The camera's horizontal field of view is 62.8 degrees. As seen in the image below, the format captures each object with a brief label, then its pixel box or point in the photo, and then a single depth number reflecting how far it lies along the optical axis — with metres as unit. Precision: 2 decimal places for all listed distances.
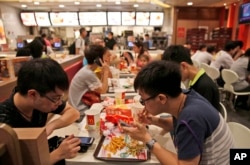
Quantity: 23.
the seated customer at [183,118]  0.95
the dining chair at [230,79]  3.61
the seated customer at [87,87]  2.42
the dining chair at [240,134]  1.31
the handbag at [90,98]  2.44
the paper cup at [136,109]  1.54
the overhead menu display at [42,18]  8.94
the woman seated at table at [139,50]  4.13
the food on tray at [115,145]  1.26
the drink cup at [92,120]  1.43
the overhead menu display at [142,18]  9.14
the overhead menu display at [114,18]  8.88
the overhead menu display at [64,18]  8.75
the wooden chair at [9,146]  0.50
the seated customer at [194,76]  1.67
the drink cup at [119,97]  1.91
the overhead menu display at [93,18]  8.77
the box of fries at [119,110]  1.56
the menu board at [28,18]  9.22
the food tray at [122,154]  1.17
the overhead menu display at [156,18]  9.23
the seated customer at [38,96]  1.05
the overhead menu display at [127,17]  8.98
